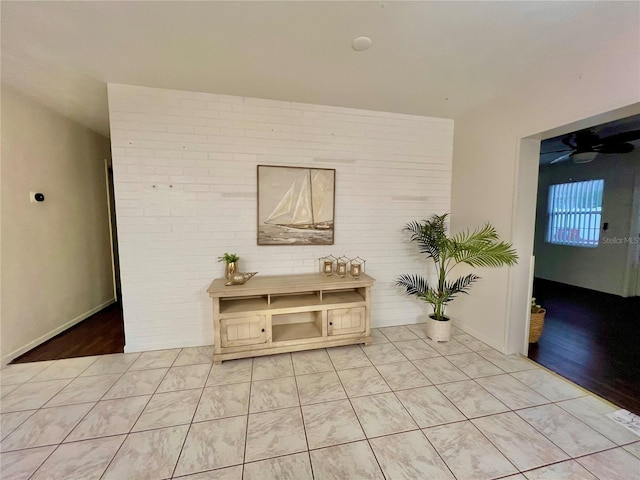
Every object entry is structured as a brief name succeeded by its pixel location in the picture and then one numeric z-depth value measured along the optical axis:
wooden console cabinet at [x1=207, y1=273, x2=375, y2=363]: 2.41
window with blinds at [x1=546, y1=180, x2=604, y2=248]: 4.84
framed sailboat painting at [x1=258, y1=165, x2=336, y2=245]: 2.84
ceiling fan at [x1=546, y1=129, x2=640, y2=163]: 2.99
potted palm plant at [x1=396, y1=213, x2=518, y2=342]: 2.56
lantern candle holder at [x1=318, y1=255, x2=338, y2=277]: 2.88
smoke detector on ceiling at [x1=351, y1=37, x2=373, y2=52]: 1.83
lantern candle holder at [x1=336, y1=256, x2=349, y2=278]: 2.85
